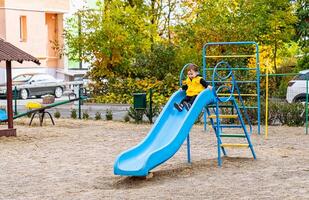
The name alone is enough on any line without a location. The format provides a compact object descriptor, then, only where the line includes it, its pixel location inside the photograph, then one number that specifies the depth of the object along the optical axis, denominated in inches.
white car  902.4
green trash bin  846.5
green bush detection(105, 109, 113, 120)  906.1
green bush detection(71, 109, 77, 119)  946.4
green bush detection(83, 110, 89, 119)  934.4
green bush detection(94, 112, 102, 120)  917.9
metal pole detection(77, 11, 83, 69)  1167.6
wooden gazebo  703.7
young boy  511.5
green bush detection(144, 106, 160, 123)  862.1
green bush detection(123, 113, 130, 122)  878.4
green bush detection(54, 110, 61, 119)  956.0
